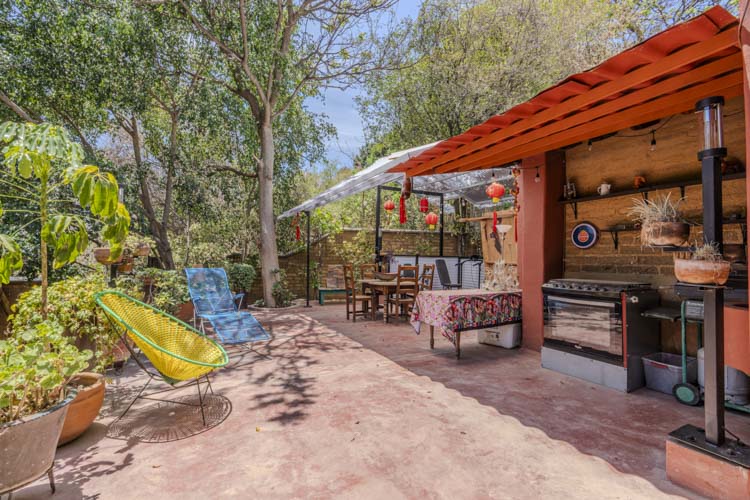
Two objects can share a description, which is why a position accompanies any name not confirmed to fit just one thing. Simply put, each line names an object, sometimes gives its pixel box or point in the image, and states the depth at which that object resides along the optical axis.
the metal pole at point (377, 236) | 8.49
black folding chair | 8.84
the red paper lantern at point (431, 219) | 7.90
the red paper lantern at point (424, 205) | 7.57
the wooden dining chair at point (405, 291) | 6.28
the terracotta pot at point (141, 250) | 4.73
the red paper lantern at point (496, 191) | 5.27
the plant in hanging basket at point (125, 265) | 4.47
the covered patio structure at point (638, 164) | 1.89
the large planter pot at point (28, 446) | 1.57
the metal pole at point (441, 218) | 9.55
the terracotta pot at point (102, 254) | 3.79
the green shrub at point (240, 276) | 8.64
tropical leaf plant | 2.12
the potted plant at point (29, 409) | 1.59
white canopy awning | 5.38
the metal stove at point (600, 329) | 3.30
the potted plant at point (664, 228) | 2.07
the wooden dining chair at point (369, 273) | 7.77
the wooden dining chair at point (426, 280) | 6.93
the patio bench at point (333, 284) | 9.47
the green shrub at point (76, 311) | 2.99
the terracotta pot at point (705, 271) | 1.83
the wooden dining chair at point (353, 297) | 6.66
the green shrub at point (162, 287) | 5.11
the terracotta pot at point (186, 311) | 6.25
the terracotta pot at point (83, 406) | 2.34
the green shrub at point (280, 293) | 8.72
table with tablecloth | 4.33
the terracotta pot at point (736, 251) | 2.49
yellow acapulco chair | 2.53
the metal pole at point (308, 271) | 8.87
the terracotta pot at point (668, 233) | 2.07
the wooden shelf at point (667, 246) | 2.14
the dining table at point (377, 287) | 6.38
